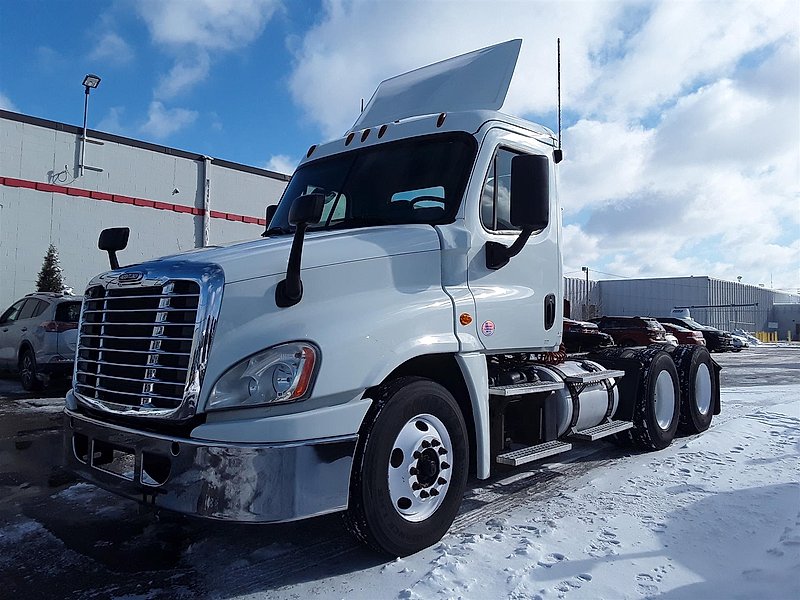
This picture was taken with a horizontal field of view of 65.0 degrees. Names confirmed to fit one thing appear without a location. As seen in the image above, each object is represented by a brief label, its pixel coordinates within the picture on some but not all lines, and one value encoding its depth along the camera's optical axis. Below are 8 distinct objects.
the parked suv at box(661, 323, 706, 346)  21.92
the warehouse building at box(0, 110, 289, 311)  17.72
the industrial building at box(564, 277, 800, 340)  62.97
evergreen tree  17.16
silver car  10.24
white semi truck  3.06
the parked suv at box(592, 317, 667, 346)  18.99
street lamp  18.67
